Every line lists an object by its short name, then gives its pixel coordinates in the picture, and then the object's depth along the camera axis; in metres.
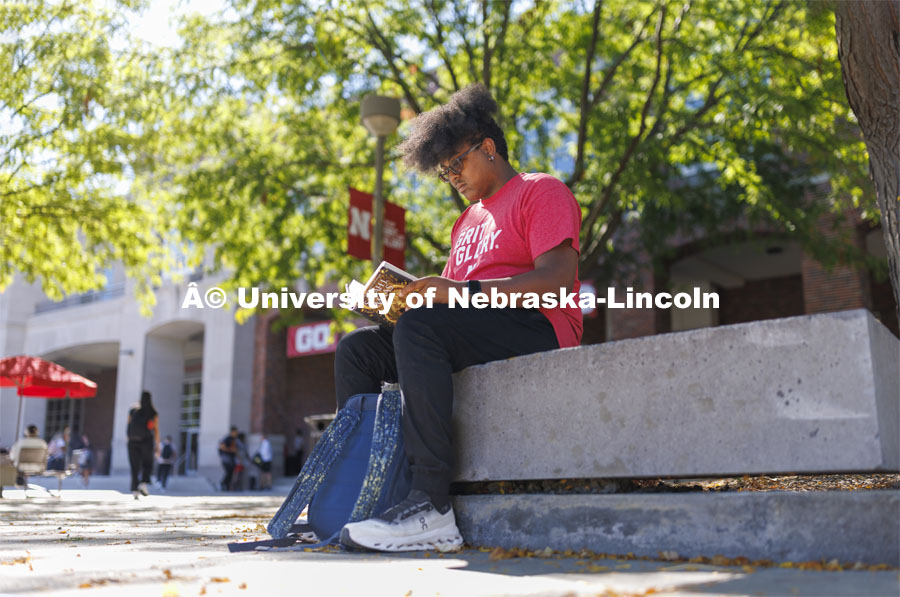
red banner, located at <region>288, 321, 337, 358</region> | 24.77
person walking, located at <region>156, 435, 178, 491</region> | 19.69
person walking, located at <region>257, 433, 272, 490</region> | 21.22
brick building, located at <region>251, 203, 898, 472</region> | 16.50
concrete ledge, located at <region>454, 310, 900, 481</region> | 2.54
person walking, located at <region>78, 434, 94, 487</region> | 24.26
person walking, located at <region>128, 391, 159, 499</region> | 13.74
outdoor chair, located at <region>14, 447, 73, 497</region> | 13.31
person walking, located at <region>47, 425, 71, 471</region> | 22.42
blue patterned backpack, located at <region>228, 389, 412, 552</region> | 3.29
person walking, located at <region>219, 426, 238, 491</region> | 20.16
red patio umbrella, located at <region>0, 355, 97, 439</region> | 13.30
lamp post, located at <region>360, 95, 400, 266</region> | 8.86
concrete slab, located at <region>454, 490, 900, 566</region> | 2.41
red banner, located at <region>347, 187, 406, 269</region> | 8.88
